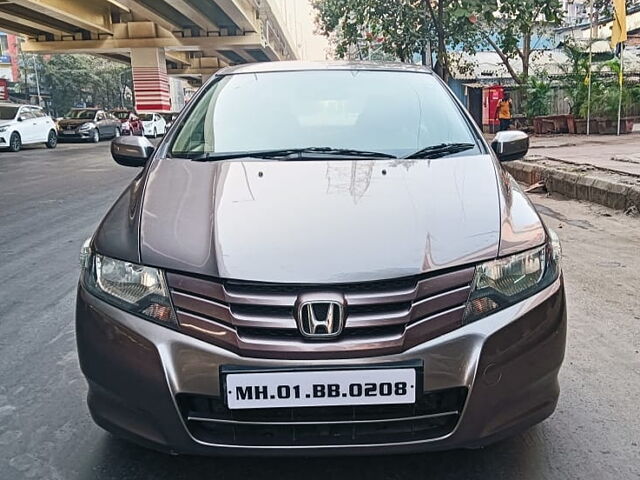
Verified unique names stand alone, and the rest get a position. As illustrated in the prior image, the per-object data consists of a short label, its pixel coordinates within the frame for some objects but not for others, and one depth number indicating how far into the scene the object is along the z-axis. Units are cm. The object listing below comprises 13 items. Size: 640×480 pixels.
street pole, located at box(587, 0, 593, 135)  1591
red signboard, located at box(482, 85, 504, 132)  1998
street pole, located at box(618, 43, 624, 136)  1491
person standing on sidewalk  1919
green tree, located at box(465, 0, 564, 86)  1377
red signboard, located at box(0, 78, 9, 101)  4050
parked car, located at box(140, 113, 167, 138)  3005
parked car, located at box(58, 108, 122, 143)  2628
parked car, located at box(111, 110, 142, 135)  2603
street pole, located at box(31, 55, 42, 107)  5388
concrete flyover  2544
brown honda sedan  185
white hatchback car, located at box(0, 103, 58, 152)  1969
